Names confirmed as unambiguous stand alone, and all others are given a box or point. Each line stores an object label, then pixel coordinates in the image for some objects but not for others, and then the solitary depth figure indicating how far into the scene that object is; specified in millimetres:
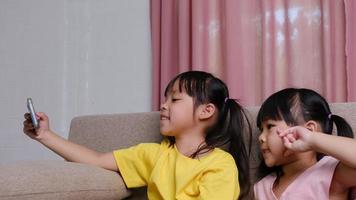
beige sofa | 863
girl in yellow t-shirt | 1102
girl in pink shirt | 913
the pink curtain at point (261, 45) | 1526
